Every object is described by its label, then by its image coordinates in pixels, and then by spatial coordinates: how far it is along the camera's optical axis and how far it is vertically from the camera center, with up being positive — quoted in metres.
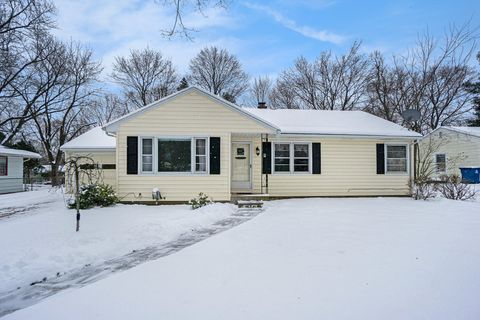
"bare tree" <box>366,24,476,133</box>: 25.17 +6.47
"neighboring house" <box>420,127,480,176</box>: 21.67 +1.38
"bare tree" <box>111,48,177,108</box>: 31.25 +8.82
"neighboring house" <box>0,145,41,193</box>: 20.31 -0.33
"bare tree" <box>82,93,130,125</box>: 33.91 +6.03
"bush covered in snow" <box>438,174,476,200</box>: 11.97 -0.98
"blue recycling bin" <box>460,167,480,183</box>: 20.31 -0.64
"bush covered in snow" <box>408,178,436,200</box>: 12.32 -1.02
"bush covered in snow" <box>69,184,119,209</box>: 10.50 -1.11
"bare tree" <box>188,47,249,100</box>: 31.75 +9.59
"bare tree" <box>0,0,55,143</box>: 11.47 +5.54
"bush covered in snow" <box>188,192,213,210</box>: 10.50 -1.28
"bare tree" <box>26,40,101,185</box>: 24.57 +6.55
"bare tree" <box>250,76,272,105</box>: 34.22 +8.32
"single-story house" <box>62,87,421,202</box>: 11.35 +0.54
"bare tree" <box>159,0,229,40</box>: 4.63 +2.35
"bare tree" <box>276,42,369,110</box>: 30.17 +8.32
